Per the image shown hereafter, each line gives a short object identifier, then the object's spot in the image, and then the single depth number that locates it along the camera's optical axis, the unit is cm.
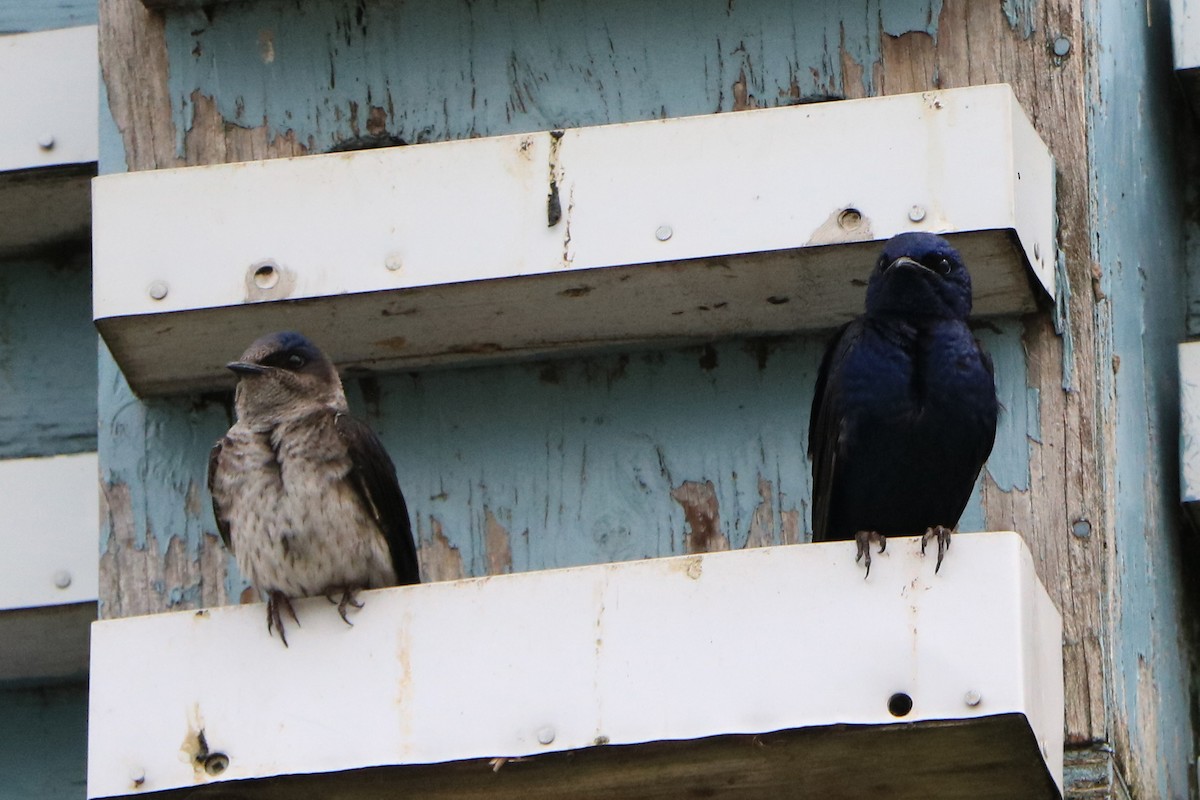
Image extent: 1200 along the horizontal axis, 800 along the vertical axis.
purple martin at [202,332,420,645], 1220
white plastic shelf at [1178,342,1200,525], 1309
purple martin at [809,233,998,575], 1207
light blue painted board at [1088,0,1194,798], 1242
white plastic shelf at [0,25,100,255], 1445
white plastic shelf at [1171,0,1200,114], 1387
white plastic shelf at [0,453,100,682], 1355
